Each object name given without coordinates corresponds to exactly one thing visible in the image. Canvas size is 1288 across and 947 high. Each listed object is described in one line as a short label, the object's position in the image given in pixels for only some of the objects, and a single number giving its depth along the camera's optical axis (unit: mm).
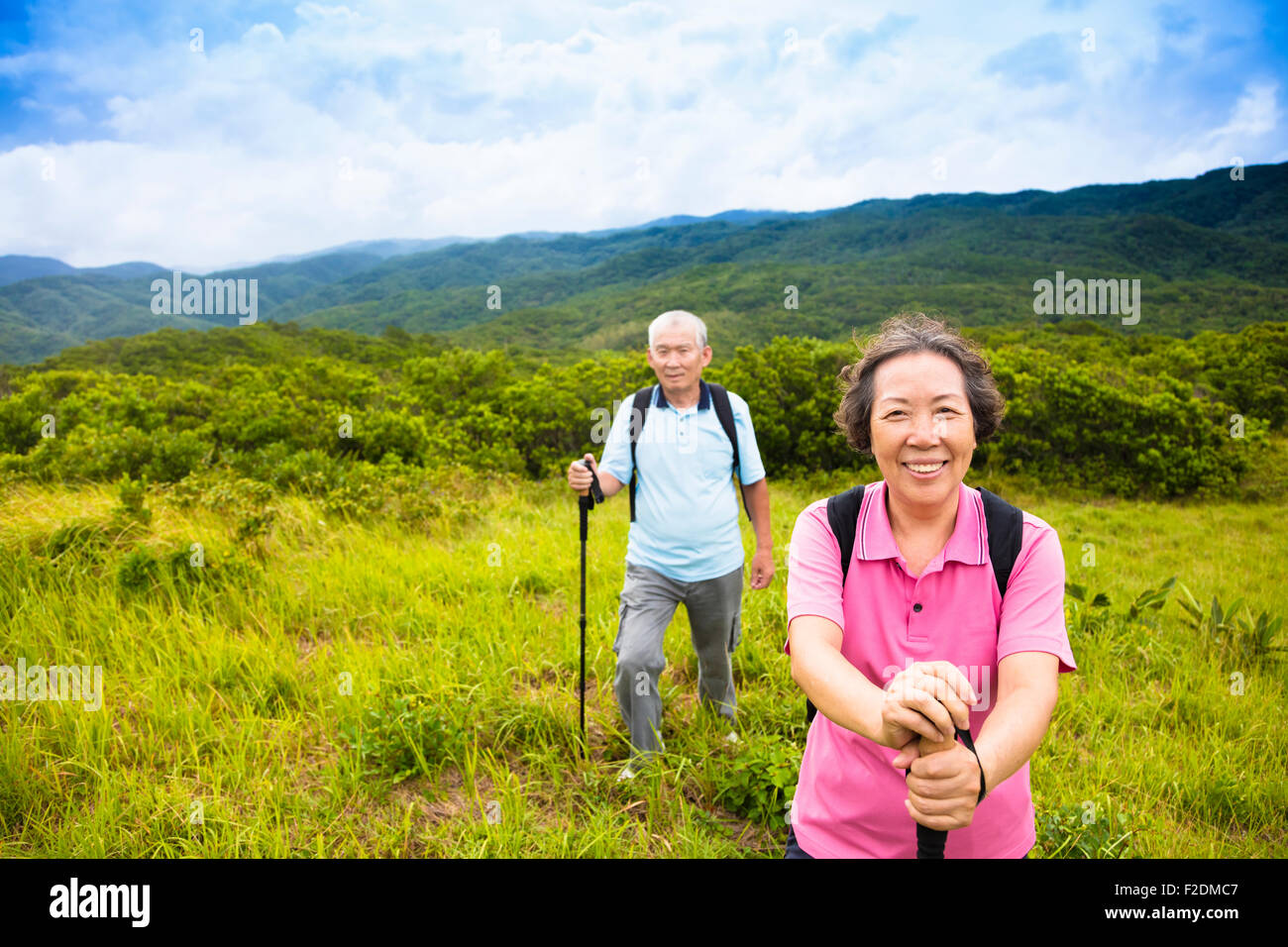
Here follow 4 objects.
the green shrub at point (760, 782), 2781
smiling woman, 1354
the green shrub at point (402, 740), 2975
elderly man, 3146
